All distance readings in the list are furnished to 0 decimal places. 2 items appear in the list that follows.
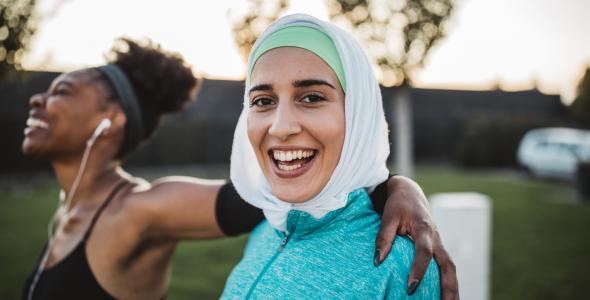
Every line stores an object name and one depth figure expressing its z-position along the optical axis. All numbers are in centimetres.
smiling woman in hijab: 72
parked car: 1363
